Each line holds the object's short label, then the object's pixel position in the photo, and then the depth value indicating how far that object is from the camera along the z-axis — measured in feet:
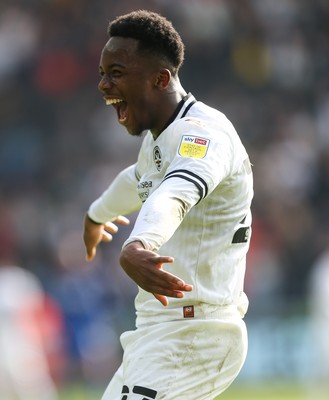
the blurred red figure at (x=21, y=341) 88.43
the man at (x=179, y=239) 33.01
